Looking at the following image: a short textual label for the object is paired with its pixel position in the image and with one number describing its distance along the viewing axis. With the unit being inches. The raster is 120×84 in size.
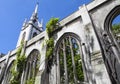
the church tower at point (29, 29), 901.9
